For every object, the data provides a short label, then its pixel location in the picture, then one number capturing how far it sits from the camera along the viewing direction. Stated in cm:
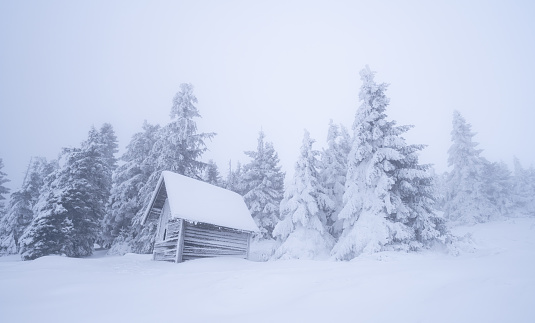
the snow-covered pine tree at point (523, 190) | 3672
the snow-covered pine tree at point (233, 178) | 3950
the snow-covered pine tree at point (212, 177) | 3512
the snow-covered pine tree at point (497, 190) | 3309
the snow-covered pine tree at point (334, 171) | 2300
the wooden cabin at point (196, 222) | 1841
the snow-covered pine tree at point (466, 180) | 3145
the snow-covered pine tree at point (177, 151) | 2630
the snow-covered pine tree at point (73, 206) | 2266
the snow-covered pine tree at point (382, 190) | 1392
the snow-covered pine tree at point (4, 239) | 3250
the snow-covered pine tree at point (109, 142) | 3494
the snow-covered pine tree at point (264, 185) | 2970
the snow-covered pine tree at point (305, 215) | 1969
